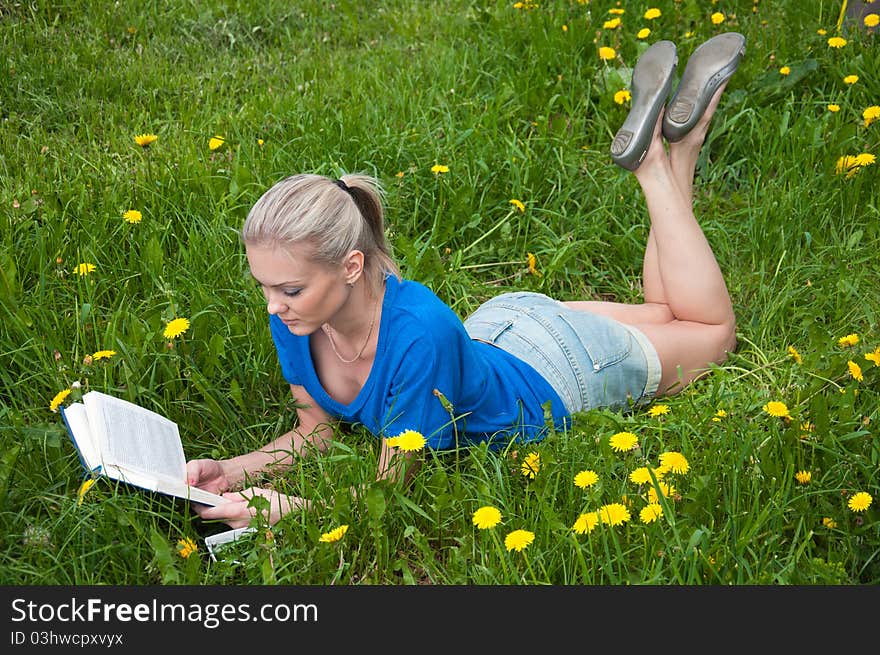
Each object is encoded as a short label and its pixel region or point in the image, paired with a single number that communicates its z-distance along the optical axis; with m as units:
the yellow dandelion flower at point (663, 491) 2.24
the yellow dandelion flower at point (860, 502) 2.25
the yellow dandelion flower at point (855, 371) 2.66
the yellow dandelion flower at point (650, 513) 2.16
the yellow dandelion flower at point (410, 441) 2.30
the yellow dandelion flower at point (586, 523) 2.18
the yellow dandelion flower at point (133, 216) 3.19
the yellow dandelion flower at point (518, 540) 2.17
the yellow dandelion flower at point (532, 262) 3.51
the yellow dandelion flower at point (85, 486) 2.22
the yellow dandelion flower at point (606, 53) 4.11
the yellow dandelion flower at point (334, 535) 2.19
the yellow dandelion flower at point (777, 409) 2.49
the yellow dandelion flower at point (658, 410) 2.70
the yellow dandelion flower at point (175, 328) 2.71
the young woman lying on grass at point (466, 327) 2.36
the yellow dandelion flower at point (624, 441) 2.44
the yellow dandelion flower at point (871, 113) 3.66
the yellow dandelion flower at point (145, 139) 3.27
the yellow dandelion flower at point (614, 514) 2.17
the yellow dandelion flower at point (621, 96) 3.97
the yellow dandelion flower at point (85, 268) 3.00
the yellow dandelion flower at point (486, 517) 2.22
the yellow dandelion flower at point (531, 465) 2.45
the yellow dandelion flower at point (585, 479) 2.30
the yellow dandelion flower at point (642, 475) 2.28
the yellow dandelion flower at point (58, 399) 2.45
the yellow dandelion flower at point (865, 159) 3.57
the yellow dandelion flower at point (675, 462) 2.29
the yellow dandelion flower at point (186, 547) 2.23
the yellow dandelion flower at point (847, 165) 3.62
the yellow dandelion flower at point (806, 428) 2.47
